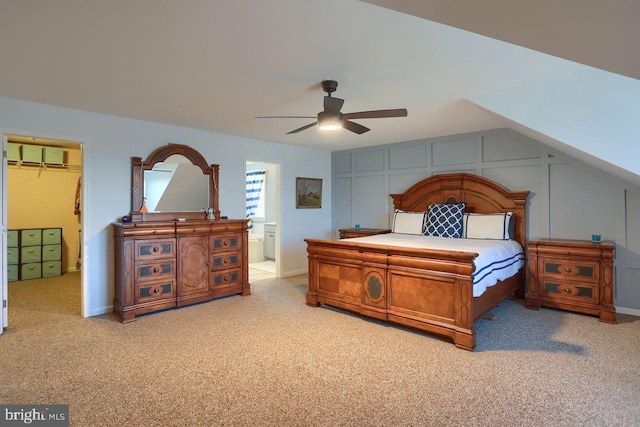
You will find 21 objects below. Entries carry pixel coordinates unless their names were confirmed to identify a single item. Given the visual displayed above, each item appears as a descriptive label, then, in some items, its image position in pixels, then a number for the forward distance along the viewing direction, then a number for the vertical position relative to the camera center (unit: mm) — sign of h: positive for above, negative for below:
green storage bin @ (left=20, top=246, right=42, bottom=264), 5707 -722
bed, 3021 -637
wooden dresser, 3795 -650
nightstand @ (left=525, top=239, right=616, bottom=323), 3602 -744
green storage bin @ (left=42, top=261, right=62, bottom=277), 5891 -1006
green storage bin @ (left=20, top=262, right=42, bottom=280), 5681 -1008
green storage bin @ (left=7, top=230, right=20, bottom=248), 5590 -447
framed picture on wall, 6223 +333
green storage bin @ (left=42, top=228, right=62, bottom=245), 5924 -439
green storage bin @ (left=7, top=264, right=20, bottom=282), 5520 -993
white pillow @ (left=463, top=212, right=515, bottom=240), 4410 -212
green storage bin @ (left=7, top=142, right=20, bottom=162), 5656 +996
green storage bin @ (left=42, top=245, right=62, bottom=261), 5913 -729
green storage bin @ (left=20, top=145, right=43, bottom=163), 5746 +995
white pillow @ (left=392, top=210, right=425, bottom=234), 5168 -186
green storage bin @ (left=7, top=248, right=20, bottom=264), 5551 -734
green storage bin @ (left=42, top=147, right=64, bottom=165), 6012 +1001
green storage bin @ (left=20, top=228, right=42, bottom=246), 5723 -442
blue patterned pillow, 4707 -139
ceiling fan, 2904 +842
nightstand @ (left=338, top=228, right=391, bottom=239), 5605 -363
